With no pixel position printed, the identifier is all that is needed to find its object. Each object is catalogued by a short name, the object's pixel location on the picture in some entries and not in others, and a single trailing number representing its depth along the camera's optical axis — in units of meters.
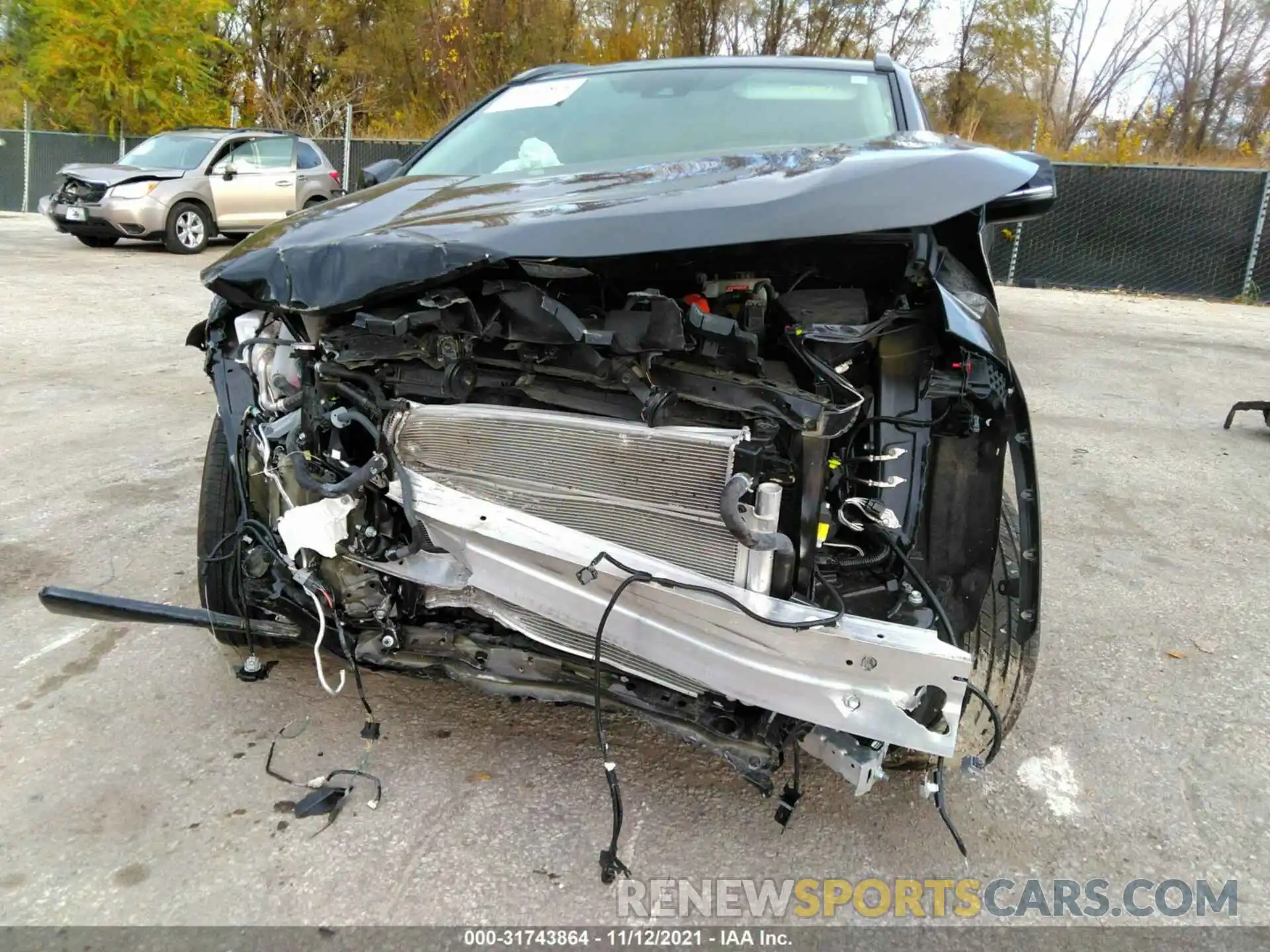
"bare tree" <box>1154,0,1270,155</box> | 23.73
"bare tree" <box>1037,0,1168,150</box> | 24.77
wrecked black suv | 1.79
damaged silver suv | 11.22
